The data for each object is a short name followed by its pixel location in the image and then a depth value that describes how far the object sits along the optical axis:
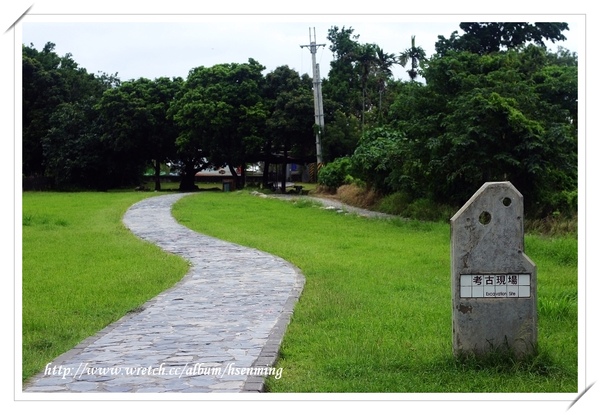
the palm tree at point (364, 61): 33.03
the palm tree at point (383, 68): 34.50
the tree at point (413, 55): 31.31
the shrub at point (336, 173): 29.02
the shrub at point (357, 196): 23.91
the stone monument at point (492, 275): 5.37
